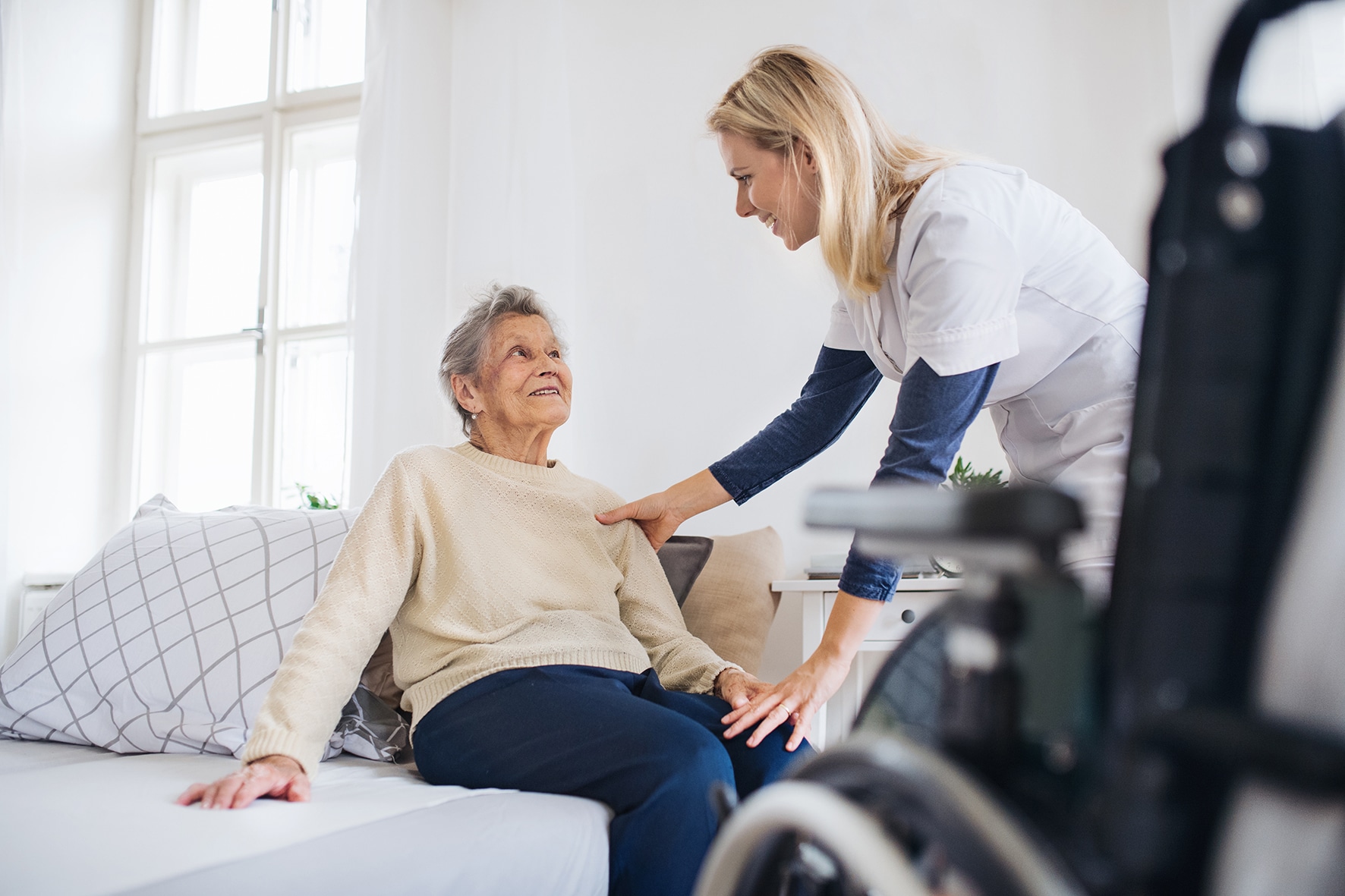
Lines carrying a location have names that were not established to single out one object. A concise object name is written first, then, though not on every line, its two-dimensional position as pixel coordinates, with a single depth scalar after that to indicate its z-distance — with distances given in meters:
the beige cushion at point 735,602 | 1.77
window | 3.30
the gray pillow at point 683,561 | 1.78
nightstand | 1.81
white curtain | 2.75
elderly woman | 1.18
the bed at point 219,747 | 0.92
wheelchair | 0.43
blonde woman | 1.14
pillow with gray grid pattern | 1.50
